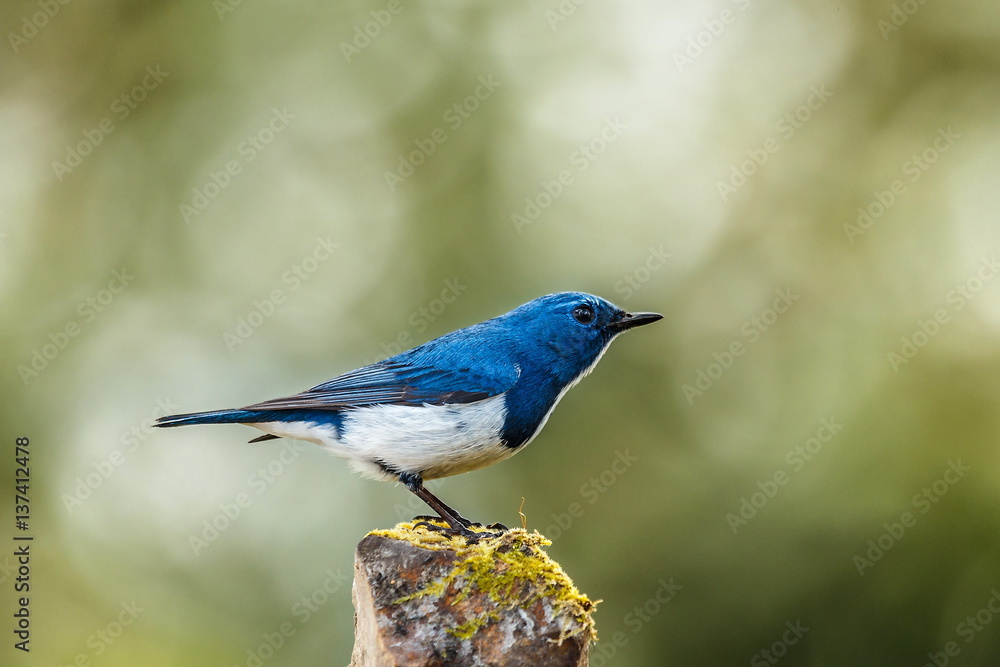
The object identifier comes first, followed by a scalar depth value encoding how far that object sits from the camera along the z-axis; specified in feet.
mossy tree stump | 28.04
